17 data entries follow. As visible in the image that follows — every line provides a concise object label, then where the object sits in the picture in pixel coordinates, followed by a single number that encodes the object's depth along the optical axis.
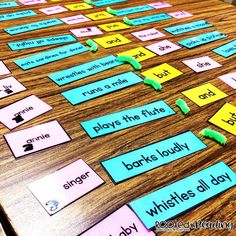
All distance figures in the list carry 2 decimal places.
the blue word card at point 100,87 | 0.75
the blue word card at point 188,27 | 1.11
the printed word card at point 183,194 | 0.52
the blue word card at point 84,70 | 0.81
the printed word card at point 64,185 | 0.52
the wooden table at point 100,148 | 0.50
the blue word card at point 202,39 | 1.03
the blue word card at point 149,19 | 1.14
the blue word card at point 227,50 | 1.00
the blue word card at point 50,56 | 0.86
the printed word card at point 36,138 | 0.61
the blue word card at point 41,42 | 0.93
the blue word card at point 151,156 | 0.59
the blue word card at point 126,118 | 0.67
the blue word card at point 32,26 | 1.01
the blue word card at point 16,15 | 1.09
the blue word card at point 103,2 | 1.25
